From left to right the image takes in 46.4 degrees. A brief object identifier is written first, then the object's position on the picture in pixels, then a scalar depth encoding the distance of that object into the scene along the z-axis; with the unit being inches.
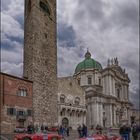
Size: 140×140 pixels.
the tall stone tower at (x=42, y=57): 785.0
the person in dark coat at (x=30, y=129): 565.5
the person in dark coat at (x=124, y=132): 405.2
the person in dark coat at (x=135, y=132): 424.3
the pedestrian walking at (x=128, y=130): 405.5
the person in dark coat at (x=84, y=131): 595.1
